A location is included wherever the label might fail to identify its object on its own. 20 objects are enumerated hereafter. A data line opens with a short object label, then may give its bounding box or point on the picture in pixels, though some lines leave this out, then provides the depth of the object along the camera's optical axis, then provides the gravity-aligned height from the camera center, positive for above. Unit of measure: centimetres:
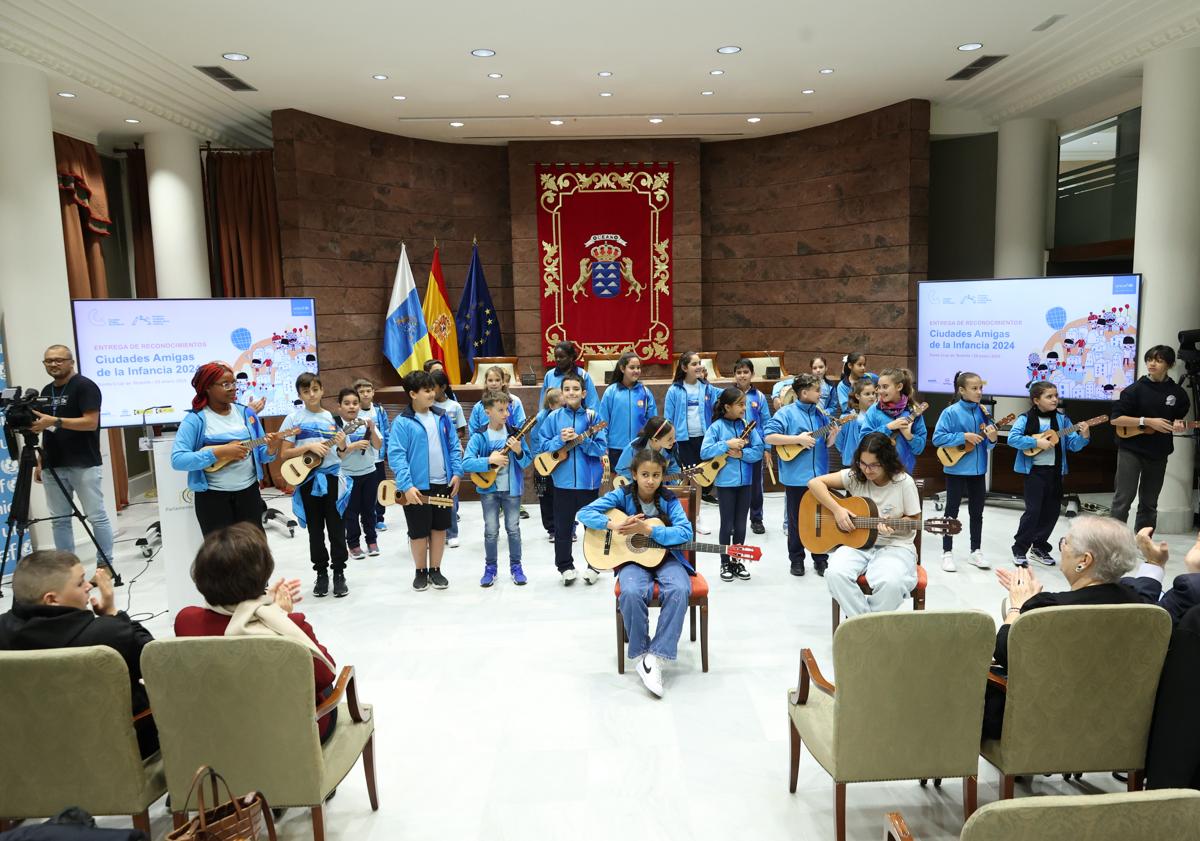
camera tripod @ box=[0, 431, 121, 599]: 520 -108
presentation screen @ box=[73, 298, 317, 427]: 633 -22
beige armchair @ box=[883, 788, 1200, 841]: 152 -96
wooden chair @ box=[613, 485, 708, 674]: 411 -152
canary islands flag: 949 -14
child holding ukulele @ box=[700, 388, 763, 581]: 560 -104
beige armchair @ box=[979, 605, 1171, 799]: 244 -118
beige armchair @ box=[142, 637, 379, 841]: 237 -117
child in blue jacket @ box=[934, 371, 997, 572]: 571 -96
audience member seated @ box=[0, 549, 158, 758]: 254 -92
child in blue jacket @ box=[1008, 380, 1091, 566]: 559 -109
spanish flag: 982 -8
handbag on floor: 209 -132
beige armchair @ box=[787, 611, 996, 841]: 247 -120
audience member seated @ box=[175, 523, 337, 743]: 269 -91
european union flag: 1022 -7
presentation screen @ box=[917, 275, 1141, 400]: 684 -27
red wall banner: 1030 +71
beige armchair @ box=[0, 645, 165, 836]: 235 -122
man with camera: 546 -86
